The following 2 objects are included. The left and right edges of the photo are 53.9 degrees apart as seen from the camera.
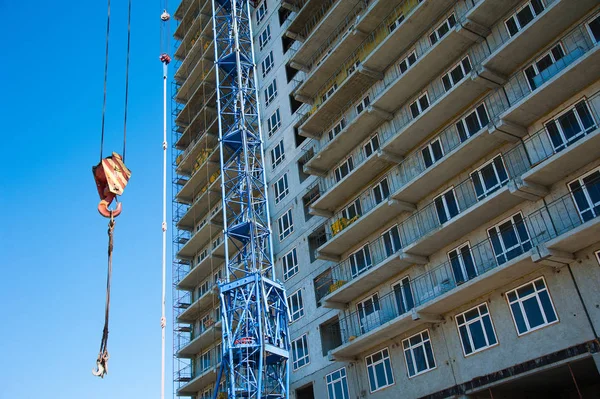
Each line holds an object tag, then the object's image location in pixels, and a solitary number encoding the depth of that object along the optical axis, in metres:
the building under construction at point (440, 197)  22.36
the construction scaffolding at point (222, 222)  33.66
